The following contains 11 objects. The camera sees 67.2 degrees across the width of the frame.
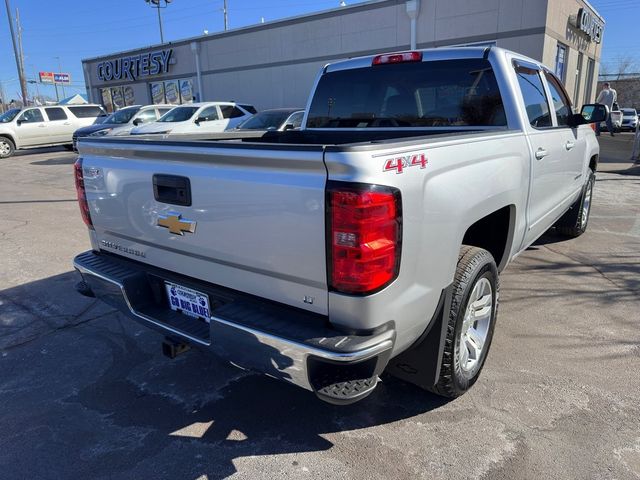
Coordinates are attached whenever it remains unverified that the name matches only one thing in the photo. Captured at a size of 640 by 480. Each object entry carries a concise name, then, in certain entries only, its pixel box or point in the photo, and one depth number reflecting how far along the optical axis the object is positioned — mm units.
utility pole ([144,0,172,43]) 45406
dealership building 15141
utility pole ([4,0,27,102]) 28419
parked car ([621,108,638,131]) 30312
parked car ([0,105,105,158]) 18703
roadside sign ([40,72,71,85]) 68562
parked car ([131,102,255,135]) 14719
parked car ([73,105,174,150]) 16377
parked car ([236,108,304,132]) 12805
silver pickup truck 1973
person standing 15992
